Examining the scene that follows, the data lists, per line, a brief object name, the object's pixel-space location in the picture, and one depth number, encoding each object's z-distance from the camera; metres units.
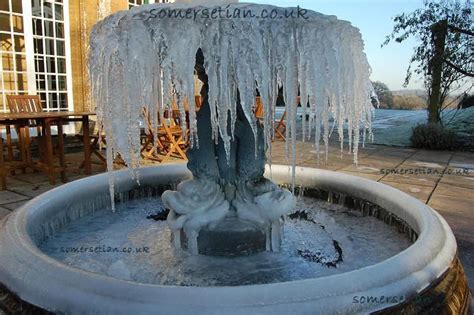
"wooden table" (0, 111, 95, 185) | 4.73
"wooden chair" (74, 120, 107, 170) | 5.84
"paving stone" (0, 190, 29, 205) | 4.14
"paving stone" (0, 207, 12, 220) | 3.62
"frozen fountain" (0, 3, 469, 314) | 1.38
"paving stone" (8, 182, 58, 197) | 4.50
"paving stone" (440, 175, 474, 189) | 5.27
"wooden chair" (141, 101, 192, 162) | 6.86
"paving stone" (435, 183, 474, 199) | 4.66
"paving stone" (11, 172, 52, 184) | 5.16
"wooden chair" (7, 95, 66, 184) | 5.02
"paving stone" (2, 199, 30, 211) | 3.88
